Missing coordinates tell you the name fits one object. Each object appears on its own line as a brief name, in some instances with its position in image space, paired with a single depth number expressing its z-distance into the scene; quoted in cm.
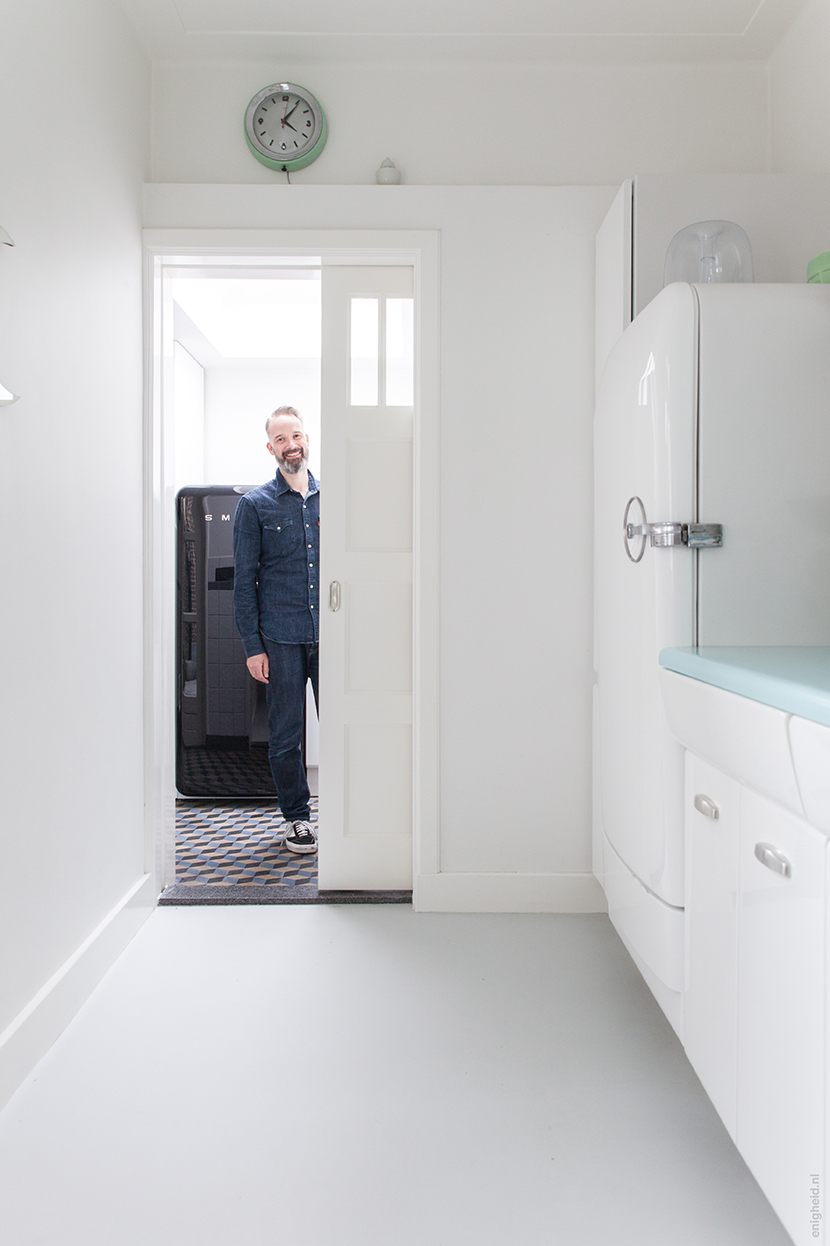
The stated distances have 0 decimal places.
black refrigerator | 325
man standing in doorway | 276
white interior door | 233
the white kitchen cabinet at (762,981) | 84
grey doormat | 228
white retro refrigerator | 133
